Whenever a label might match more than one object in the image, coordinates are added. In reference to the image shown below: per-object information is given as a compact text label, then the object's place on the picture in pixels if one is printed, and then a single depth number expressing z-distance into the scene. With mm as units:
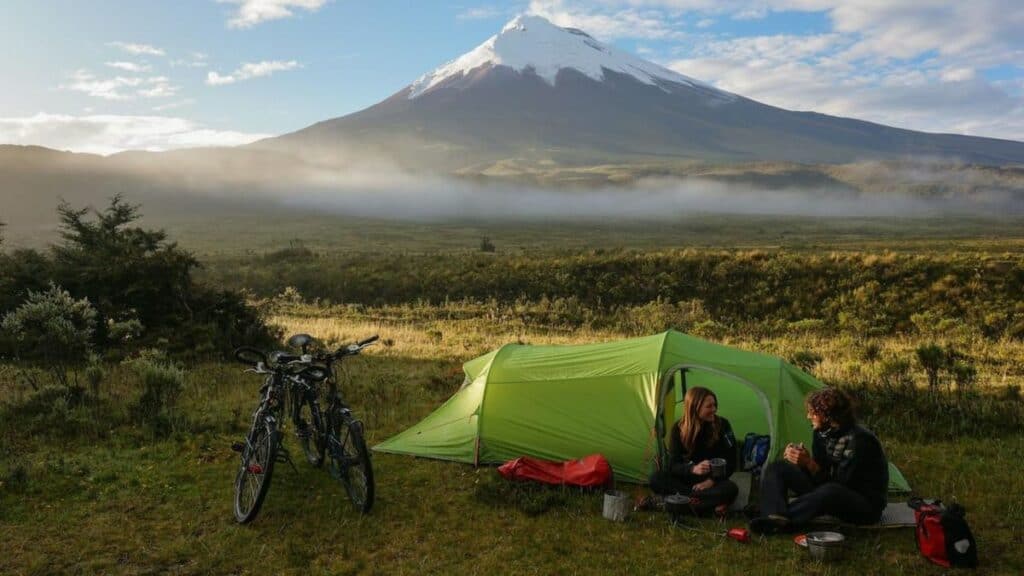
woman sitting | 6574
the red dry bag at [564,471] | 7191
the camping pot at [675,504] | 6379
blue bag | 7363
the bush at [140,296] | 14750
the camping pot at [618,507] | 6496
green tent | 7605
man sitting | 6039
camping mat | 6160
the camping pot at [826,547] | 5605
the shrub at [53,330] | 12469
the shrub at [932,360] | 10836
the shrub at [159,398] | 9164
